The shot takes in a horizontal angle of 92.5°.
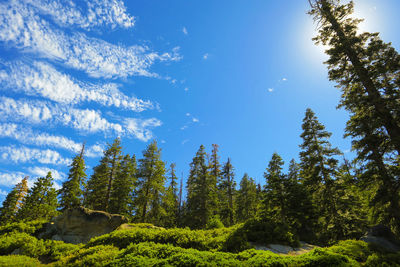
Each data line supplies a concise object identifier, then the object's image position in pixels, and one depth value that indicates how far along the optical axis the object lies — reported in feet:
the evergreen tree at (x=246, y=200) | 142.00
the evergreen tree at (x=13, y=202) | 106.32
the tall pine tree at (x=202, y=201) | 94.81
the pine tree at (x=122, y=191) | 97.09
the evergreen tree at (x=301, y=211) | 69.36
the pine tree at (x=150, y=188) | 89.86
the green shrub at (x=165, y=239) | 38.42
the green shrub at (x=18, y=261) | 31.79
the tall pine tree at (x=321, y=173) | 59.16
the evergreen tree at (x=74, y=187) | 95.09
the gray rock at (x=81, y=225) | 59.47
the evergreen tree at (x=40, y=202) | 91.40
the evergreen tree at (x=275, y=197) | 72.33
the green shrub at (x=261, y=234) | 38.91
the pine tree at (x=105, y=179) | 97.81
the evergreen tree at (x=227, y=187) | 102.00
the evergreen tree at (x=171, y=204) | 94.17
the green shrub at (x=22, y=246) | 41.45
